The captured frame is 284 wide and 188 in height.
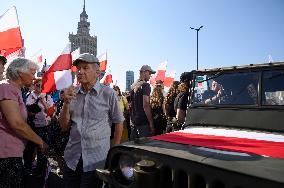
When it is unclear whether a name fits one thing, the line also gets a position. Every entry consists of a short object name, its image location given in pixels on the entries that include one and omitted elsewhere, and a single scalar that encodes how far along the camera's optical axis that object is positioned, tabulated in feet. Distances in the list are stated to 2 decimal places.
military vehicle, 4.17
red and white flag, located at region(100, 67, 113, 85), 27.75
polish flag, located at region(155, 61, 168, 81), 25.62
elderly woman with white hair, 6.51
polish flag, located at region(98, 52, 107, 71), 25.37
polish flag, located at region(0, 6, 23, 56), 10.53
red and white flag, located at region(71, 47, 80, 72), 18.36
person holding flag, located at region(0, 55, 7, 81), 9.94
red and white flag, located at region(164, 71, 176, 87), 26.99
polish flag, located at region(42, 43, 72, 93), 10.53
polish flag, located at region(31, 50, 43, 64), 15.88
